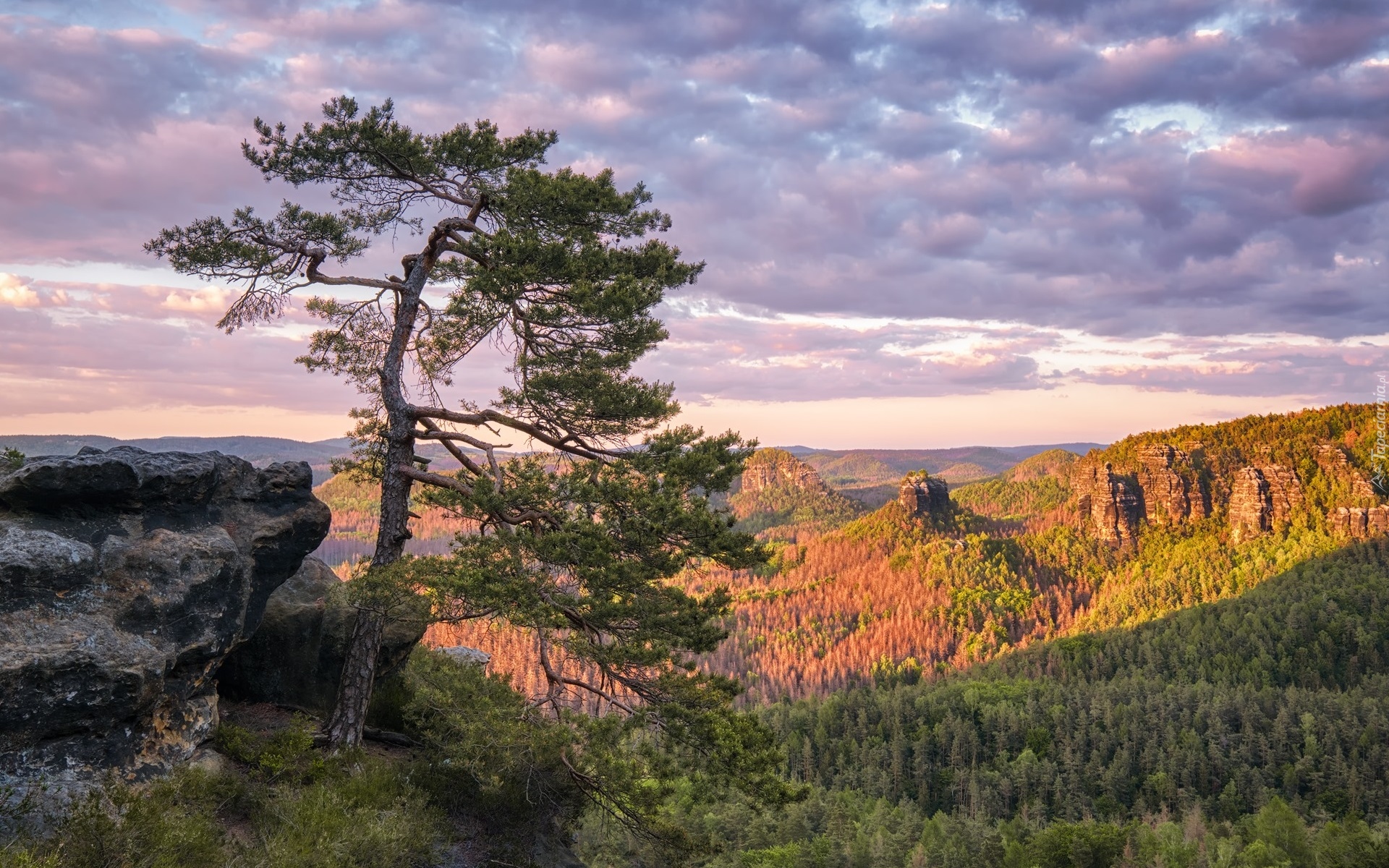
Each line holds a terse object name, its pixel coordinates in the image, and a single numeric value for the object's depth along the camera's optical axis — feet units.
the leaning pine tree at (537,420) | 48.03
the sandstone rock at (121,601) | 37.88
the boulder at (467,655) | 76.95
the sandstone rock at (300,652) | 59.98
